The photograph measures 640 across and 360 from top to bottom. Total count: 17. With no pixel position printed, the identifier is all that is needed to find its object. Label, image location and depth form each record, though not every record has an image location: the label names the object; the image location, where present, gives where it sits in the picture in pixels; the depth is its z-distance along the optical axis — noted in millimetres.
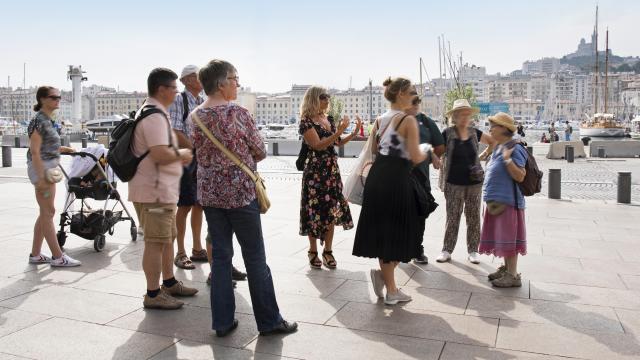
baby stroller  6871
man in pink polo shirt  4301
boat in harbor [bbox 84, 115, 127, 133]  65181
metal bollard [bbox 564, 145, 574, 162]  24219
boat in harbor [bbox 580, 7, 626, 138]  50250
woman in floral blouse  4020
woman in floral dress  5848
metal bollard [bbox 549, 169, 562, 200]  12125
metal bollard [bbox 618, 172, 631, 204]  11531
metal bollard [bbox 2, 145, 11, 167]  20141
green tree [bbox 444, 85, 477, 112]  51162
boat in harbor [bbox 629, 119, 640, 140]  76031
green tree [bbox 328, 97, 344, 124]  61272
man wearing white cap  5797
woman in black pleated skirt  4711
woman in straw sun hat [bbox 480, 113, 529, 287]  5473
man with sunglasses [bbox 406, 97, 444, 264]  5645
